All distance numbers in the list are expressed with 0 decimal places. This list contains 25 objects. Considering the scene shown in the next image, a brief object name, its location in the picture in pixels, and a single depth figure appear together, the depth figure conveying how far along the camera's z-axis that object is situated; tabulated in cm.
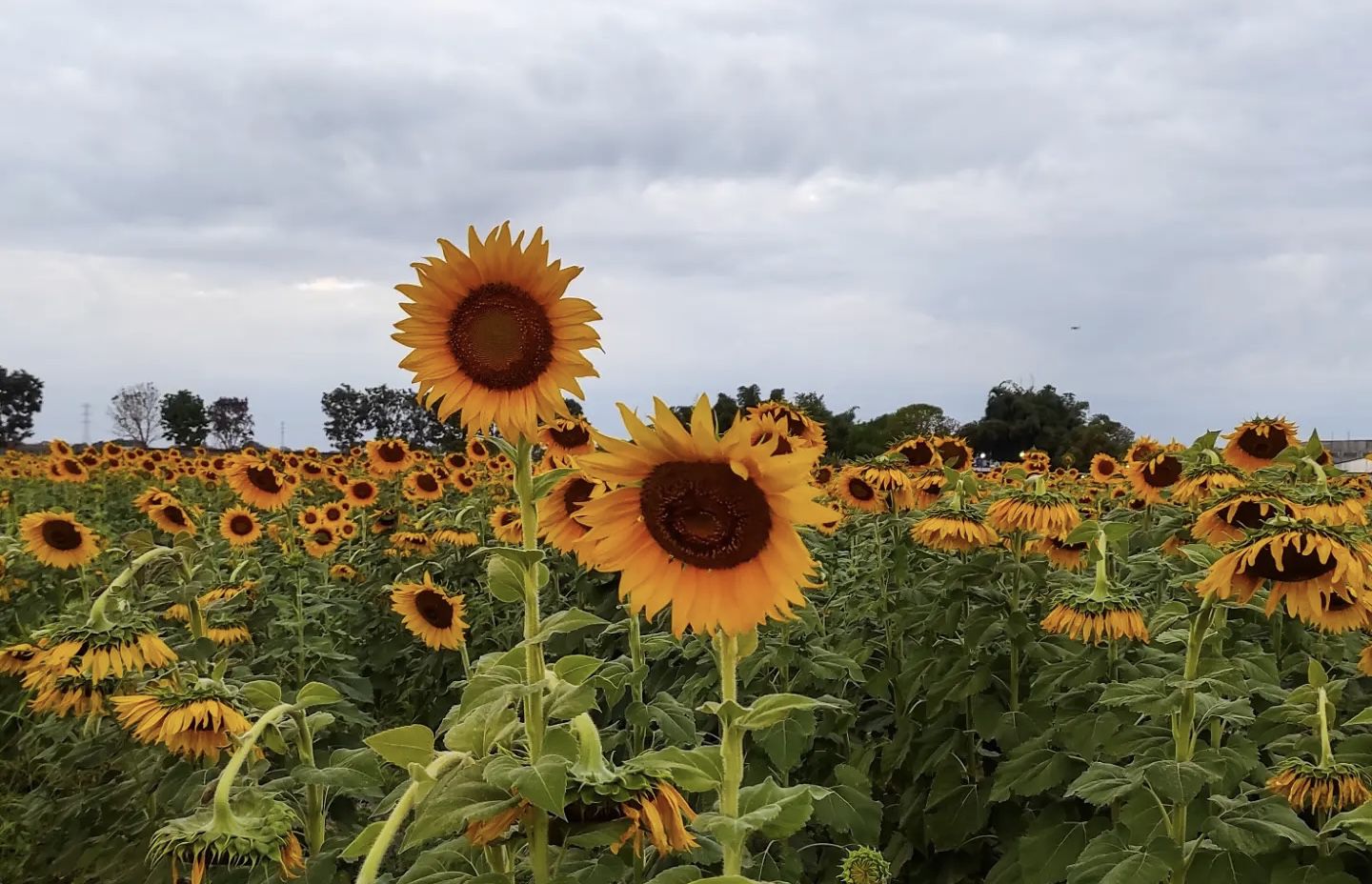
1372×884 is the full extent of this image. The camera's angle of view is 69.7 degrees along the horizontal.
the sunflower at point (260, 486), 765
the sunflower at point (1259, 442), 559
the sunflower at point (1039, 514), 384
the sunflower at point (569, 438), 456
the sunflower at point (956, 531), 406
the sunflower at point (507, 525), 616
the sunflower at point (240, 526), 745
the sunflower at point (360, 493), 838
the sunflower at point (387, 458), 898
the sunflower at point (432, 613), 458
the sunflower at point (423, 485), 872
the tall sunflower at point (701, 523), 151
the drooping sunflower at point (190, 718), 237
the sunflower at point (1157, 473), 552
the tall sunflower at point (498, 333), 195
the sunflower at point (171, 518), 638
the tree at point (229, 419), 6788
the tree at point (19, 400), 7519
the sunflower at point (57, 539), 609
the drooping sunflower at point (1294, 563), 262
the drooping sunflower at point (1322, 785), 252
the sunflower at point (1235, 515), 349
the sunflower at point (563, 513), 231
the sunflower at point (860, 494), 517
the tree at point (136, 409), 7181
